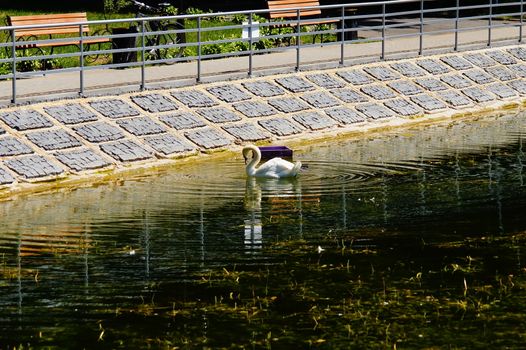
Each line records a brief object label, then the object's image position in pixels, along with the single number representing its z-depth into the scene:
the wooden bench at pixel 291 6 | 30.47
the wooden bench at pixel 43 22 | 25.72
